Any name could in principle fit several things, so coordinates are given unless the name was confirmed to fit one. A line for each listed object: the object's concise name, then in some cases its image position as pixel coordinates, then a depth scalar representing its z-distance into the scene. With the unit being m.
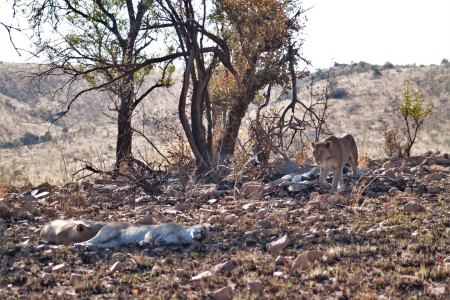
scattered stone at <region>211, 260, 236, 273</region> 14.26
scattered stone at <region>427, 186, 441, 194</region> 23.91
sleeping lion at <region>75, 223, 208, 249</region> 16.84
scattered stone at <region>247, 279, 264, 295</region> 12.73
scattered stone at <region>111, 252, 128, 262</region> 15.51
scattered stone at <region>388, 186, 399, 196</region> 23.57
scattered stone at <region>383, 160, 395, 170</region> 30.22
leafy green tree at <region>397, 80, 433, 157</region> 44.62
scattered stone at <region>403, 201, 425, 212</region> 20.25
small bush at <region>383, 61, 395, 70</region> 123.03
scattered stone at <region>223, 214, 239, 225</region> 19.64
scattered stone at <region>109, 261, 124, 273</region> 14.52
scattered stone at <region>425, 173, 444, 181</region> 26.58
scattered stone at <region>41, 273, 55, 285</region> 13.86
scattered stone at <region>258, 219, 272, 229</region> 18.84
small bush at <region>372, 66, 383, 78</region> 116.12
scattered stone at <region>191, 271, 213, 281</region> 13.77
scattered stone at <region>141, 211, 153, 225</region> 19.62
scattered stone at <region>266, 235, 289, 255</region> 16.00
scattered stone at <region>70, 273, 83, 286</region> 13.64
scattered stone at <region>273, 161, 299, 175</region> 29.47
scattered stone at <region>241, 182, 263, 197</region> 24.06
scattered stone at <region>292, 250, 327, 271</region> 14.30
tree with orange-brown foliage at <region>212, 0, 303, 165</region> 30.67
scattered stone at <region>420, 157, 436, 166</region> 32.25
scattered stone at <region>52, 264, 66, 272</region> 14.79
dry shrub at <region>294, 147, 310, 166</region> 34.66
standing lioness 25.05
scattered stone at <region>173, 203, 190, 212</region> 22.17
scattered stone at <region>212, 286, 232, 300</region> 12.46
